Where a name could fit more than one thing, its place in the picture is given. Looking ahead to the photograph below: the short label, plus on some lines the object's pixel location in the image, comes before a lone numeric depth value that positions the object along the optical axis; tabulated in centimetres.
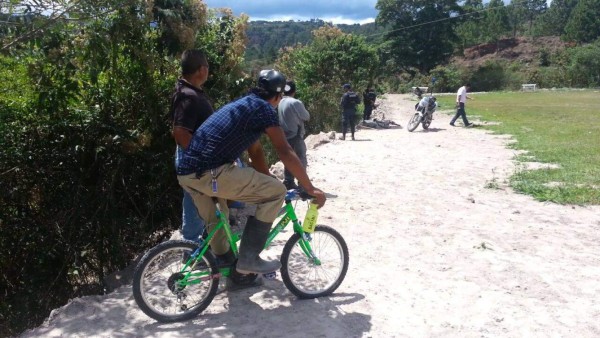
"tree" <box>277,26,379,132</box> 2273
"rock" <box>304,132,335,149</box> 1442
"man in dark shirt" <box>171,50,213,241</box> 439
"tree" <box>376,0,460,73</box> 6894
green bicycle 402
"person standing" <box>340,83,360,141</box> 1546
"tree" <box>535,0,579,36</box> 10406
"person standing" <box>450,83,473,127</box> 1853
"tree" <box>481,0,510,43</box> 9369
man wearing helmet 381
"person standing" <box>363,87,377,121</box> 2034
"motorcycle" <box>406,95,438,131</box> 1789
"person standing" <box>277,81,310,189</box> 746
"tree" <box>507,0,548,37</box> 12206
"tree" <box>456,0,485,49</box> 9194
